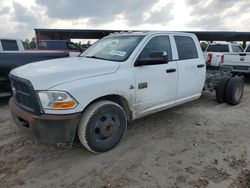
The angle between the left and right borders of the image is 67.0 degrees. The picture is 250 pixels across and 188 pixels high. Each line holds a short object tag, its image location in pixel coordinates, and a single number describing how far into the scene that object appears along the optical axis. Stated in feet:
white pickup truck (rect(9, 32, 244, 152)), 8.12
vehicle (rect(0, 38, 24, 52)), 22.23
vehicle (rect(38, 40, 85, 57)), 33.10
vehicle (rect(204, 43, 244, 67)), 25.74
